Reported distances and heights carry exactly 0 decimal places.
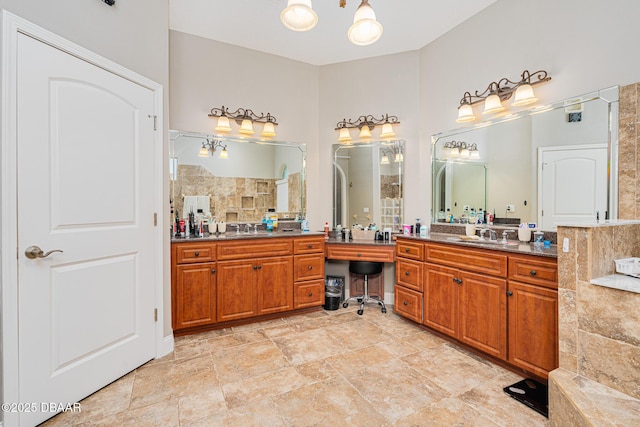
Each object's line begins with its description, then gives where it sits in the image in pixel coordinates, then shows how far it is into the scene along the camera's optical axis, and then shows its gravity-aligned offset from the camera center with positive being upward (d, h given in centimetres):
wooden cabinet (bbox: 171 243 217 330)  269 -71
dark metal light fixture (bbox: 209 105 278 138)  338 +107
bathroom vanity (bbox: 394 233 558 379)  194 -68
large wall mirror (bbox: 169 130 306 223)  326 +39
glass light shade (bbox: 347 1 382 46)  184 +116
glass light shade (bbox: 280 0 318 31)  172 +117
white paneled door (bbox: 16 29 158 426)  163 -11
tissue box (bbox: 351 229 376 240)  360 -30
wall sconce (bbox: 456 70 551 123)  244 +106
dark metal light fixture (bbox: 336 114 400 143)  369 +108
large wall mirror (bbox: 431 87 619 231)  210 +40
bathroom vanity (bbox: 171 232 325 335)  273 -70
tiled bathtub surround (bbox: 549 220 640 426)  133 -63
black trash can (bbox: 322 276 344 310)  349 -101
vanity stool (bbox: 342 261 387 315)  334 -70
